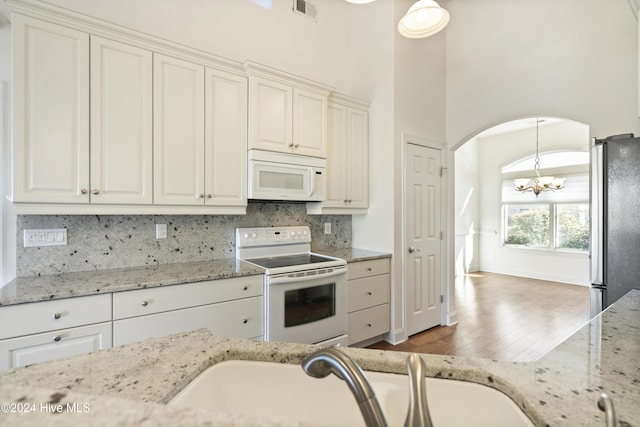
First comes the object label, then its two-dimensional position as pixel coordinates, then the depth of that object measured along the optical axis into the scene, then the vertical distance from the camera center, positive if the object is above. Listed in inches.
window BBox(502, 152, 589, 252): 224.1 +2.9
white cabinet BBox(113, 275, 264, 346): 68.3 -24.6
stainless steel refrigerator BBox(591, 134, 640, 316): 69.3 -1.2
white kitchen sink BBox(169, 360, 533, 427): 28.3 -18.8
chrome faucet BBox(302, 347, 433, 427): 17.6 -11.2
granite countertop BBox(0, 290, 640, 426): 15.7 -15.1
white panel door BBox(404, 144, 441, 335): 125.8 -10.2
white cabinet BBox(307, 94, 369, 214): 120.3 +24.1
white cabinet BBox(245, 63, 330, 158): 97.0 +36.5
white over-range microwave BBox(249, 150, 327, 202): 97.2 +13.6
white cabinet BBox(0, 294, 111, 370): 57.0 -24.0
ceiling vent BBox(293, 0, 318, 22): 127.5 +91.9
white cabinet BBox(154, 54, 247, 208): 82.2 +24.2
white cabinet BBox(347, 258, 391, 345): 108.7 -33.0
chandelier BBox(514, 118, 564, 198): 216.4 +24.7
